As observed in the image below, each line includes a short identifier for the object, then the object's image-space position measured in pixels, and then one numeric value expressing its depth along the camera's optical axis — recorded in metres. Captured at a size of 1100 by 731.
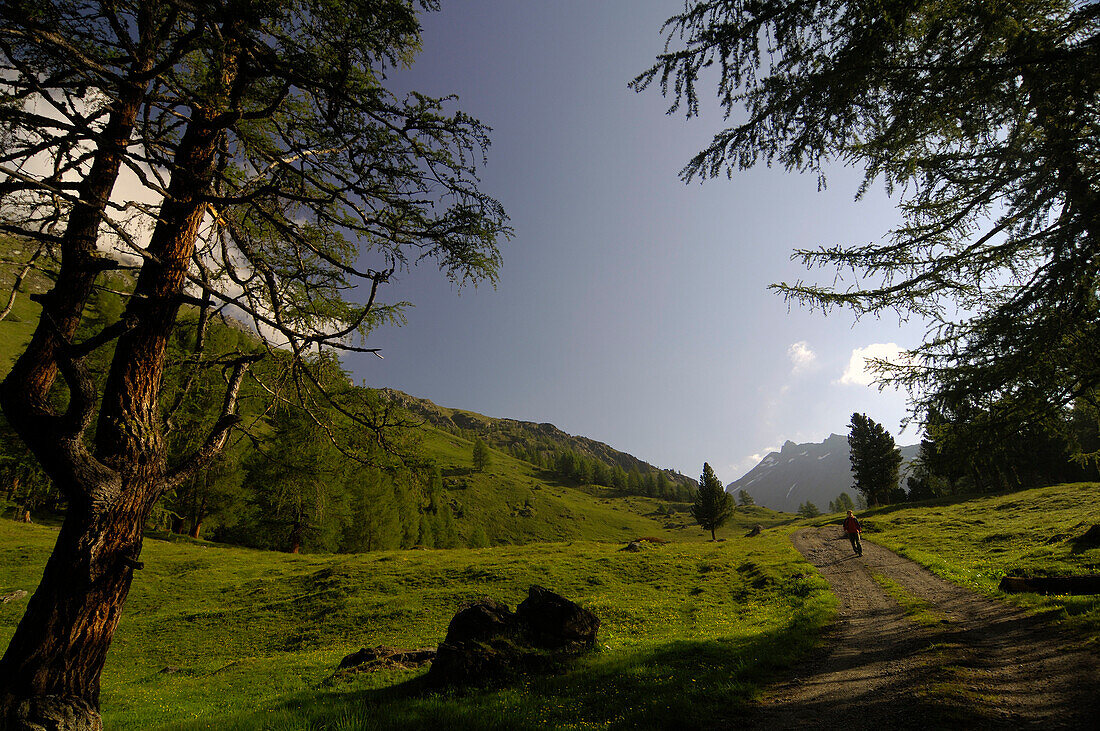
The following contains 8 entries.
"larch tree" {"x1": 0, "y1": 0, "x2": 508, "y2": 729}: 3.98
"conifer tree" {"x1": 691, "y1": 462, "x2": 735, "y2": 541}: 66.12
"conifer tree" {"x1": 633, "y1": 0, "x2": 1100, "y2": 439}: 5.56
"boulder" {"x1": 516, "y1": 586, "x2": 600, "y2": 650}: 9.84
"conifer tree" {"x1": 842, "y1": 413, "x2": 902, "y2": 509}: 60.50
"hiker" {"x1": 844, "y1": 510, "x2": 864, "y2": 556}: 22.55
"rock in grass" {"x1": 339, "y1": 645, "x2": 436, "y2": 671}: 10.42
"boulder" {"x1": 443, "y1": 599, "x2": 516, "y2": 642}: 9.33
